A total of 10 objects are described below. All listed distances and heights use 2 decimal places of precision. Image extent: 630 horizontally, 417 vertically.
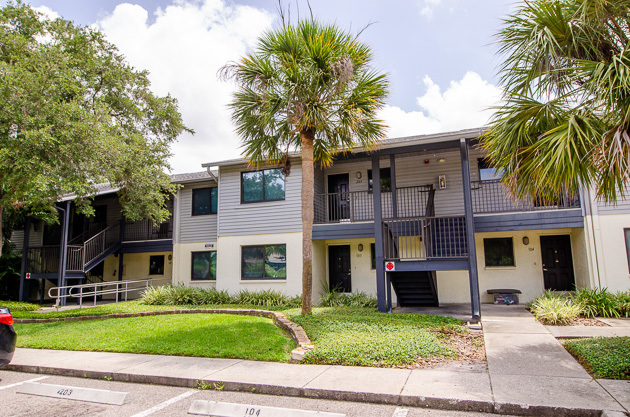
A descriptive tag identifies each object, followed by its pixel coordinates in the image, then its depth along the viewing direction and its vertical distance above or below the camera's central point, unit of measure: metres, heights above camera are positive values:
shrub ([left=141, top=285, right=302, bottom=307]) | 13.91 -1.06
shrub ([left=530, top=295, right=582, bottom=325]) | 9.23 -1.18
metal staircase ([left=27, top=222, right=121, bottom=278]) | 16.81 +0.59
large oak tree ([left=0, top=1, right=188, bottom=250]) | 10.78 +4.43
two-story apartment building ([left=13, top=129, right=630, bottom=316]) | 11.41 +1.00
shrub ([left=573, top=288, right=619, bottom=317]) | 9.93 -1.08
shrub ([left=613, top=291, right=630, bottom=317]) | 9.96 -1.10
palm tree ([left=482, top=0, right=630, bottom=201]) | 5.61 +2.49
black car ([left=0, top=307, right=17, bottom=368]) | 5.70 -0.93
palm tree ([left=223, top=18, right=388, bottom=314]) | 9.21 +3.98
